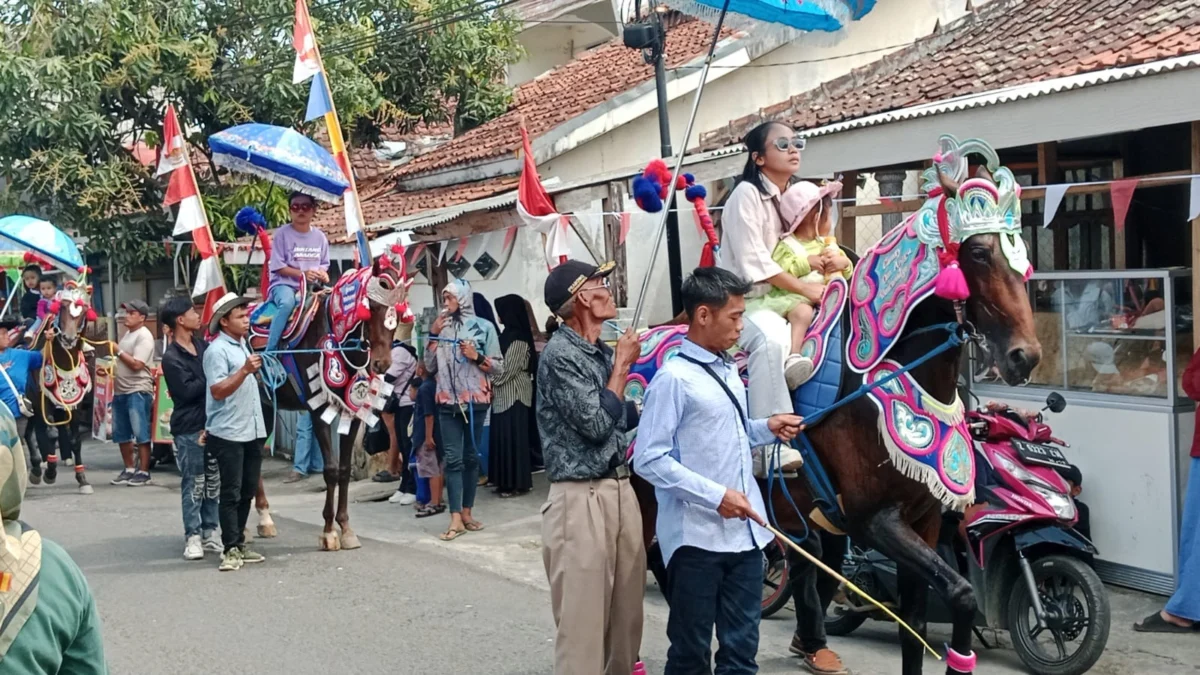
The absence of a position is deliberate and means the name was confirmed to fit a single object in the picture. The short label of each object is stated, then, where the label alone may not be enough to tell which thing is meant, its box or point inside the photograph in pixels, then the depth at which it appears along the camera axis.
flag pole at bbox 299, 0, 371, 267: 11.50
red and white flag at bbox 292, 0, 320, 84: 12.10
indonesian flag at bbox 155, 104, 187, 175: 12.16
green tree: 16.80
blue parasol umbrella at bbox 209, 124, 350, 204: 11.53
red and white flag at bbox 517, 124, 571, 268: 10.13
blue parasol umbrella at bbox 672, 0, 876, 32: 8.46
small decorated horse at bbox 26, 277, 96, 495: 13.55
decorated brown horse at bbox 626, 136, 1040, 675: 5.28
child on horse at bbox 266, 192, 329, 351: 10.50
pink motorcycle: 6.53
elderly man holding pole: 5.18
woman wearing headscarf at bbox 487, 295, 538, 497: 11.64
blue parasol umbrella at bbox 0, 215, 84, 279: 12.66
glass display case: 7.82
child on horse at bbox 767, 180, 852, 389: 6.11
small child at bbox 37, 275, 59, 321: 13.55
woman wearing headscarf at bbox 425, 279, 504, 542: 10.61
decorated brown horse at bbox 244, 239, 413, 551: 9.96
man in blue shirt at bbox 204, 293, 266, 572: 9.15
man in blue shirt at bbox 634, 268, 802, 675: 4.87
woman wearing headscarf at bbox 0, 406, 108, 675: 2.57
